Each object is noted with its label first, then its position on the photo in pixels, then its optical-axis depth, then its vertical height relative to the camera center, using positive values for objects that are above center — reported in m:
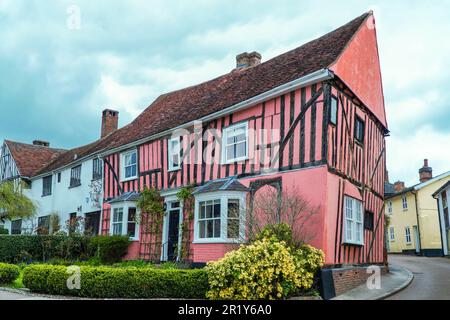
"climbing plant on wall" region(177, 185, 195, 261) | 15.68 +1.09
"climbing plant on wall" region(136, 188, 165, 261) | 17.09 +1.12
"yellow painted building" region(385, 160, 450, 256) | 32.38 +2.64
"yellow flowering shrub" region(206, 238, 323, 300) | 10.30 -0.48
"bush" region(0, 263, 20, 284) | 13.21 -0.71
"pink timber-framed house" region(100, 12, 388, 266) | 12.80 +3.32
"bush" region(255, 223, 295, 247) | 11.48 +0.49
